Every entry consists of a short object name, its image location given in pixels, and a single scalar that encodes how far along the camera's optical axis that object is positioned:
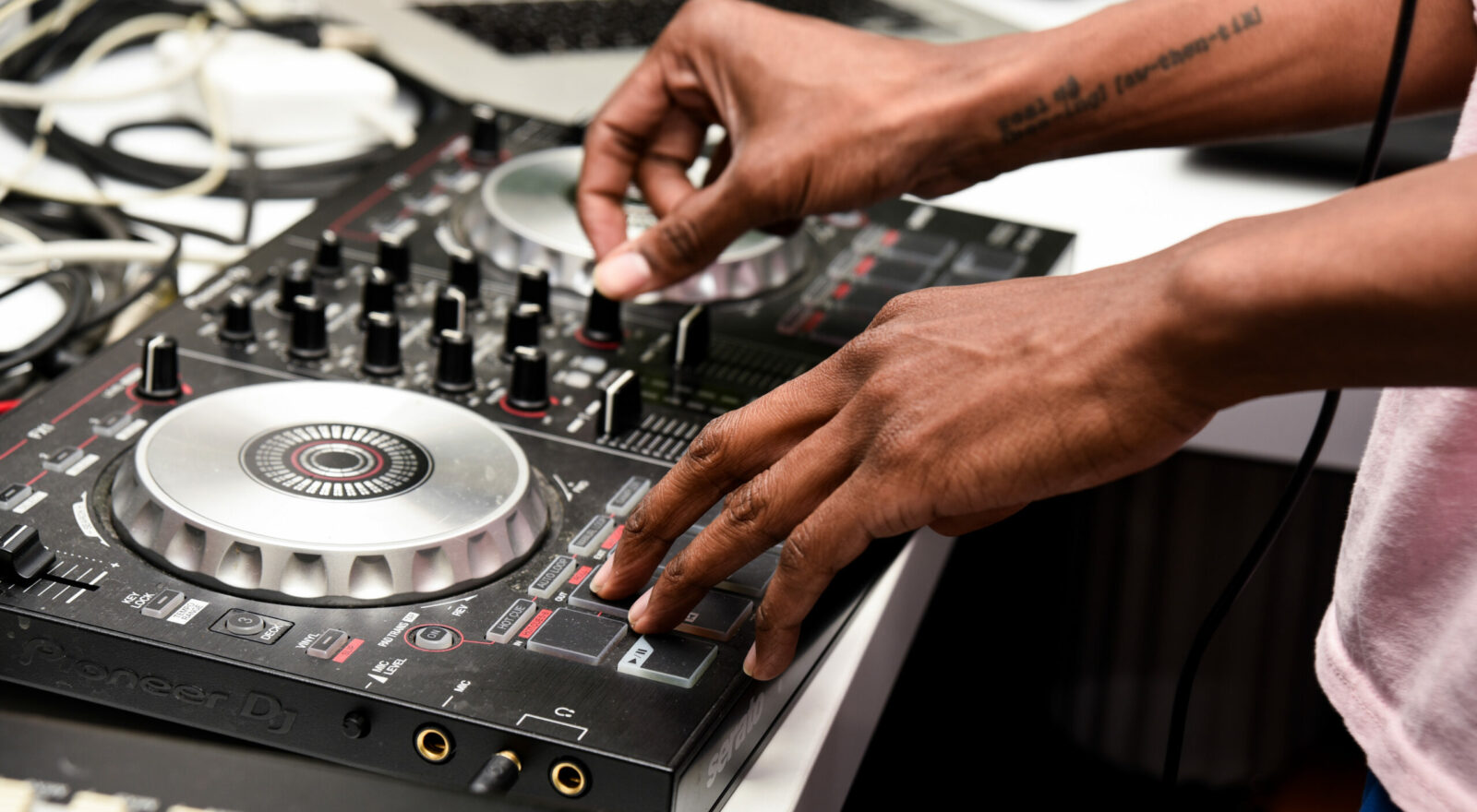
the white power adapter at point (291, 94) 1.20
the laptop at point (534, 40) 1.42
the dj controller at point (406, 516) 0.53
